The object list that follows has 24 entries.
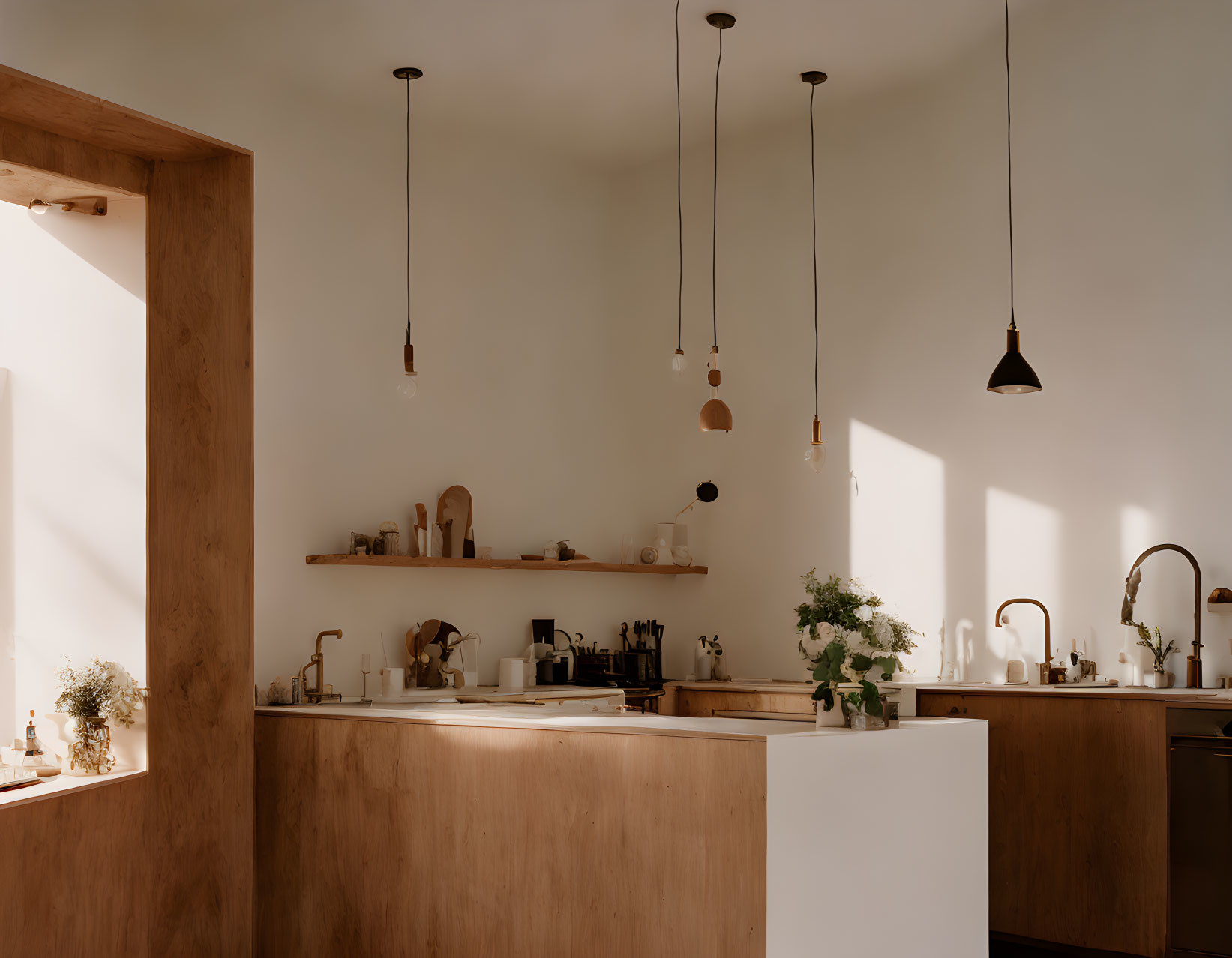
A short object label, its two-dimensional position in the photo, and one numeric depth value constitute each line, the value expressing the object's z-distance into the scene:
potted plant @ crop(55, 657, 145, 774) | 4.04
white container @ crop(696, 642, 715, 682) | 6.86
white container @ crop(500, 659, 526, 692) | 6.01
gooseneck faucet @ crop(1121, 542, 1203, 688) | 5.12
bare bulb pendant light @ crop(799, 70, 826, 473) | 5.69
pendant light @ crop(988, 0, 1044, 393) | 4.94
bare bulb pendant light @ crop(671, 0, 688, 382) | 7.33
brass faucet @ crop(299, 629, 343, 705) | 5.04
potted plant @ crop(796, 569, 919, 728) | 3.69
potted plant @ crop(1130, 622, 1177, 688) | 5.14
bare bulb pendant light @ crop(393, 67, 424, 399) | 5.30
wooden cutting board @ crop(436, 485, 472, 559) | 6.14
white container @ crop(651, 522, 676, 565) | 7.07
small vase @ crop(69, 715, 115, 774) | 4.05
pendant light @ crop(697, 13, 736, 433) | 5.50
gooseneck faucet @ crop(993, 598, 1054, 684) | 5.46
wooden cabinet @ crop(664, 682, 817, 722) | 6.10
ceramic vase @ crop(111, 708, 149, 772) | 4.21
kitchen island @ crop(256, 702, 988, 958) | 3.32
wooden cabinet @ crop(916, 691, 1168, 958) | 4.80
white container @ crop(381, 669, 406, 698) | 5.48
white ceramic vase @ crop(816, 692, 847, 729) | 3.70
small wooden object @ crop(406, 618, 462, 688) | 5.81
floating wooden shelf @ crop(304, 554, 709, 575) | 5.39
